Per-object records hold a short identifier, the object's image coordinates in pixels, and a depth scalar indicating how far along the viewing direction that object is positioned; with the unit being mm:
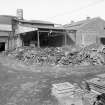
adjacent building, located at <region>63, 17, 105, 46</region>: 21500
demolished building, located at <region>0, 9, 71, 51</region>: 20625
